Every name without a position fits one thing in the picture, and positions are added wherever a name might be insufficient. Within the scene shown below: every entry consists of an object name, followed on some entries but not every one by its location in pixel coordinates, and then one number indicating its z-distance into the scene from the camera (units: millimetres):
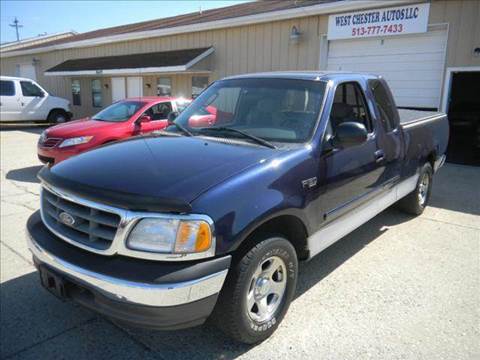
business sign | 9898
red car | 7508
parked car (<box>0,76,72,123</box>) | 15883
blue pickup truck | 2305
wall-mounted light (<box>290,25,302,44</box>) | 12172
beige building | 9695
